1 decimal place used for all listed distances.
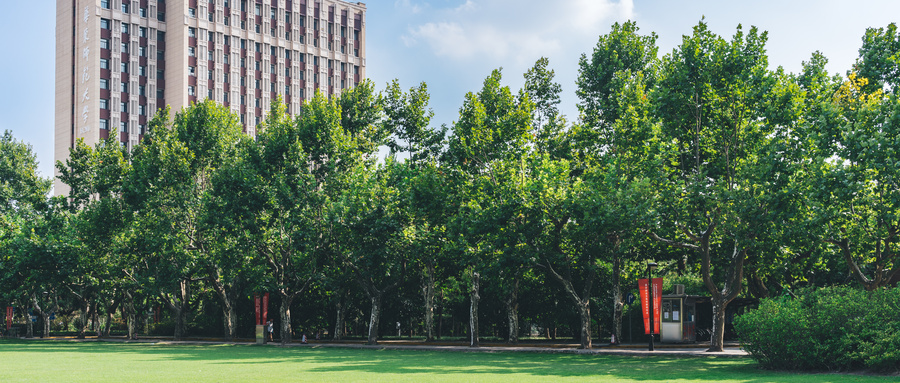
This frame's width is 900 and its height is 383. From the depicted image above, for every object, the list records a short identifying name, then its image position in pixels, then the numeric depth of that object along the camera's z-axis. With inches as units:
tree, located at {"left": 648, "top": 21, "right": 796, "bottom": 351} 1170.0
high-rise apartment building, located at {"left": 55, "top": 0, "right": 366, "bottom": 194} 3777.1
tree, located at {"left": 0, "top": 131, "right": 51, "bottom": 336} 2030.0
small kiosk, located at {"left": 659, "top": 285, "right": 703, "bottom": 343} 1546.5
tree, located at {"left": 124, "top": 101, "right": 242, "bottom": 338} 1851.6
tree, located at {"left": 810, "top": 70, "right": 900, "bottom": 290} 948.0
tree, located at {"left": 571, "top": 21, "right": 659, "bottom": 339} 1238.3
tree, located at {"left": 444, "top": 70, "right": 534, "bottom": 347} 1429.6
